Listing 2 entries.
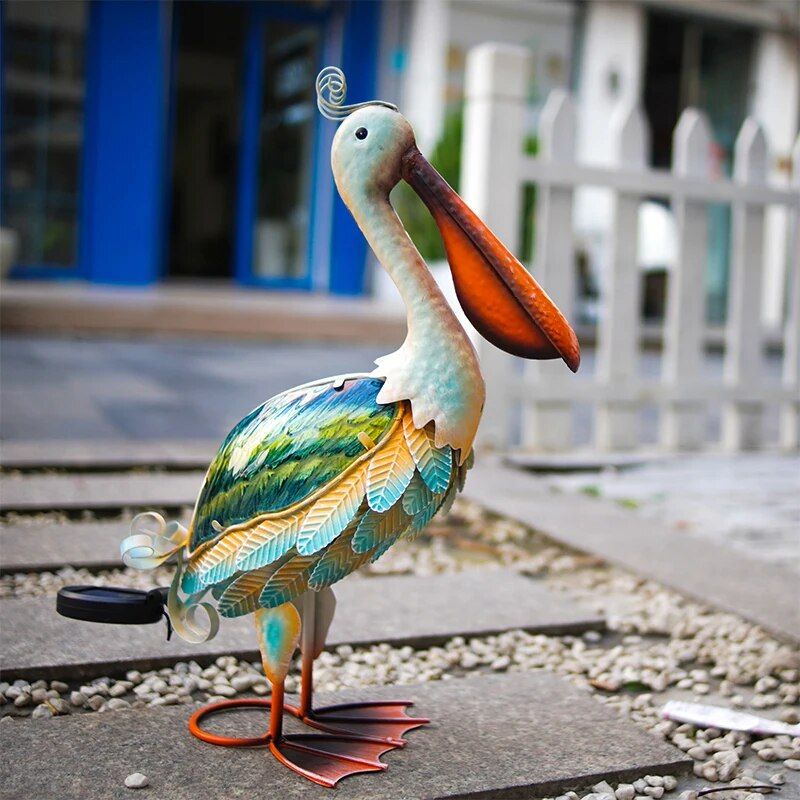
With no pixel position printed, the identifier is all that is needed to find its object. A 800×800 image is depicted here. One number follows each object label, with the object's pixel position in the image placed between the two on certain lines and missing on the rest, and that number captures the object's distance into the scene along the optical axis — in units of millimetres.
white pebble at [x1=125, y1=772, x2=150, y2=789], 1854
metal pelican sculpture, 1838
